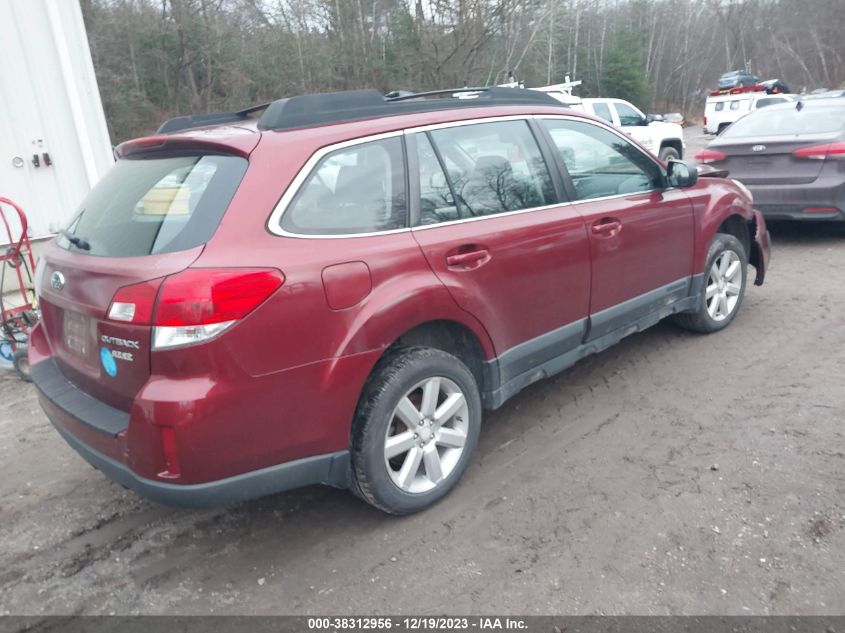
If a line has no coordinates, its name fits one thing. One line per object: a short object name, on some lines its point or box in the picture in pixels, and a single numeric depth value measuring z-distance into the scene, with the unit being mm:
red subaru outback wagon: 2445
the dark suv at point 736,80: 35812
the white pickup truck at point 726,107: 27938
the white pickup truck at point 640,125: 14742
